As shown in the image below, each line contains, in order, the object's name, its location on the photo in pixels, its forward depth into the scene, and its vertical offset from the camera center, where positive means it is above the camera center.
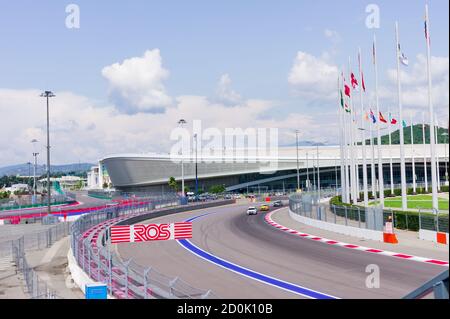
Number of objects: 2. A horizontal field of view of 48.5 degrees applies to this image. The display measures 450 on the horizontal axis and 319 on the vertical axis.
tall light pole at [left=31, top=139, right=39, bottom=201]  119.05 +6.56
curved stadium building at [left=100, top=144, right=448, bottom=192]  129.25 +2.30
